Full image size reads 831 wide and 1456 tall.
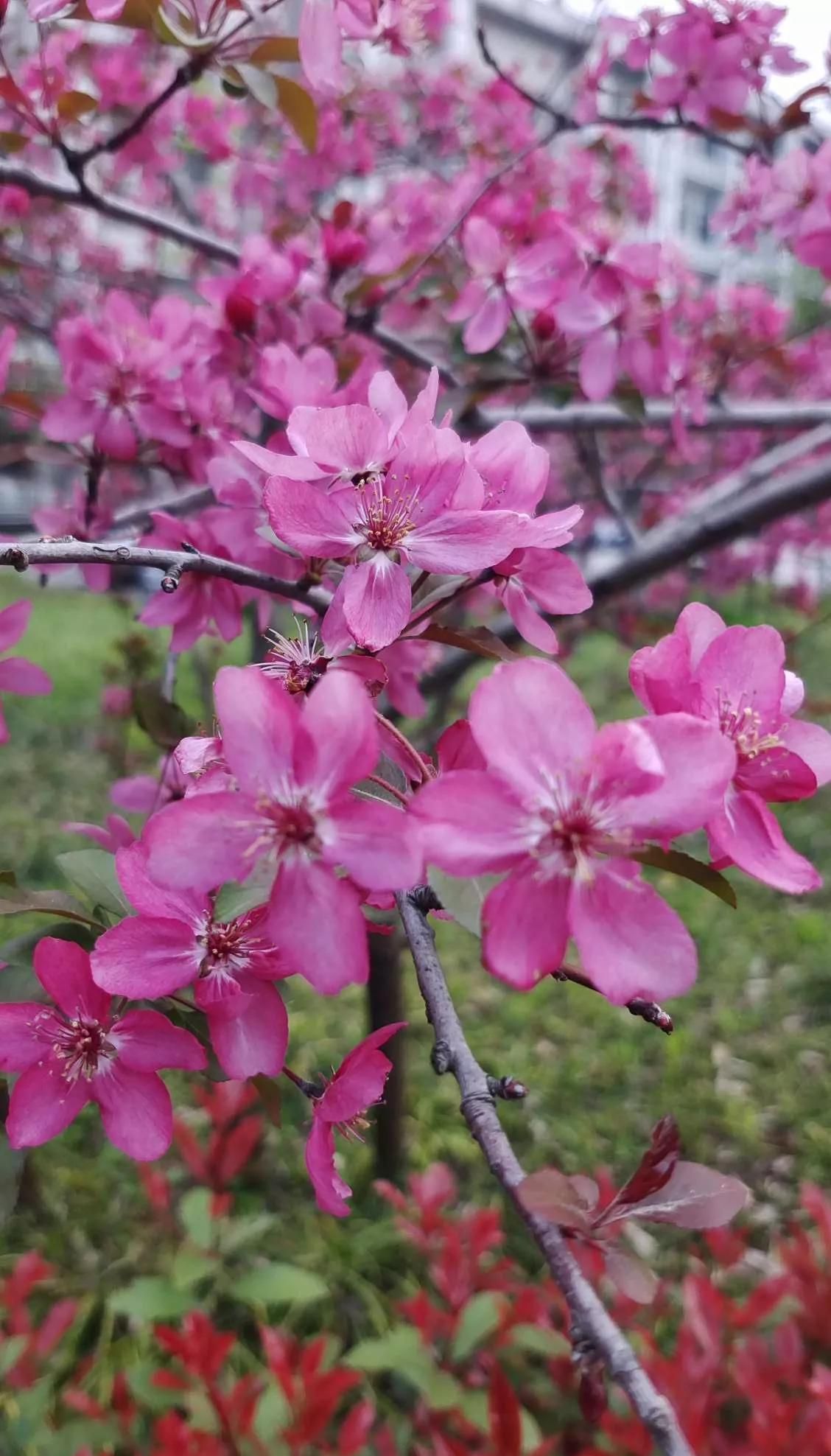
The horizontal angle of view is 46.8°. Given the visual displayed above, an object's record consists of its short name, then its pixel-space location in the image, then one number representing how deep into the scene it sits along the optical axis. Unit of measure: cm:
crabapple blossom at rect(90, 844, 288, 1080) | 16
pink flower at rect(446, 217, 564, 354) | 38
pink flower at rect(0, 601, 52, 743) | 25
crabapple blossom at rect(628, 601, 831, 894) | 16
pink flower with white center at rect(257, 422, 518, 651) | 17
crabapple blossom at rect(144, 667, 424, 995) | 13
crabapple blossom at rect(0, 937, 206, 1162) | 17
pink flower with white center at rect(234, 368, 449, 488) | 17
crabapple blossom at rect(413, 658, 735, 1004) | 13
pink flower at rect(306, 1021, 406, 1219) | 17
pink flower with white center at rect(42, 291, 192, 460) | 30
